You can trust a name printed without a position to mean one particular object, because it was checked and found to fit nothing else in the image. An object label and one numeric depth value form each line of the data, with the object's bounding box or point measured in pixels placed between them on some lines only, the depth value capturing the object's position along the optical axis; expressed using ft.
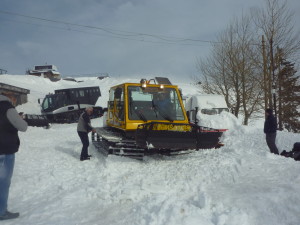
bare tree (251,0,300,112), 59.88
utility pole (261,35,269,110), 61.52
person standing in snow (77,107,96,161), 27.60
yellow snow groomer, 22.90
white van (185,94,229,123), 65.82
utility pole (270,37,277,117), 59.41
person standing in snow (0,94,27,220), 13.32
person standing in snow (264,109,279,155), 30.55
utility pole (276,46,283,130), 61.82
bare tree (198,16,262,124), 71.44
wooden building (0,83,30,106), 111.86
